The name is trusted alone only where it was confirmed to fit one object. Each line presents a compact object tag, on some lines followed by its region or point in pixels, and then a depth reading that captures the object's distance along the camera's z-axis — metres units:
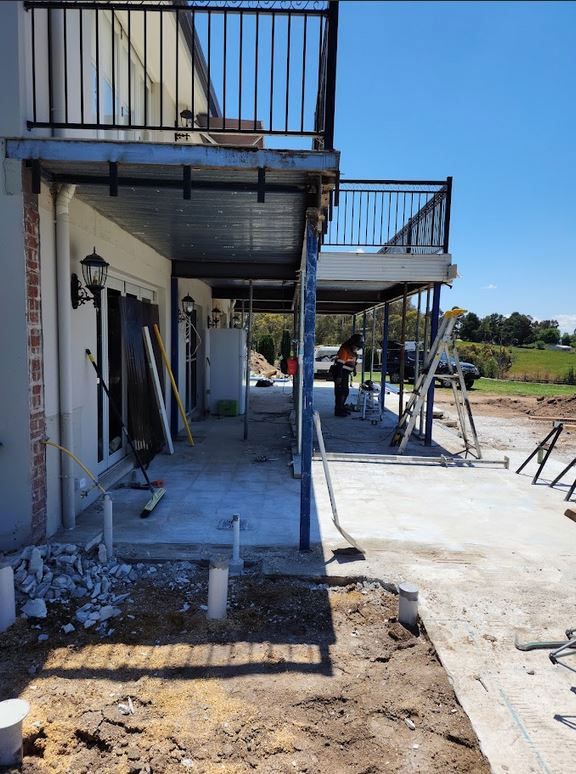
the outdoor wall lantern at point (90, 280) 4.62
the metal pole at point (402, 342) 9.28
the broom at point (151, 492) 5.02
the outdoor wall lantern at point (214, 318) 13.28
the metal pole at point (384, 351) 11.65
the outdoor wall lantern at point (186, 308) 9.39
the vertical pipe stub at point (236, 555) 3.96
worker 11.64
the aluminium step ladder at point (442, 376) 7.87
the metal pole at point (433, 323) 8.59
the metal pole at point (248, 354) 8.86
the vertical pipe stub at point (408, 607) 3.31
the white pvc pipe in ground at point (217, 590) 3.26
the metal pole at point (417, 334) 8.78
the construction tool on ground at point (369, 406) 11.77
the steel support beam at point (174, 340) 8.70
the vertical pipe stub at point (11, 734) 2.12
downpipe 4.21
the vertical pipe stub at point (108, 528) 4.05
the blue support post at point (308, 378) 4.18
